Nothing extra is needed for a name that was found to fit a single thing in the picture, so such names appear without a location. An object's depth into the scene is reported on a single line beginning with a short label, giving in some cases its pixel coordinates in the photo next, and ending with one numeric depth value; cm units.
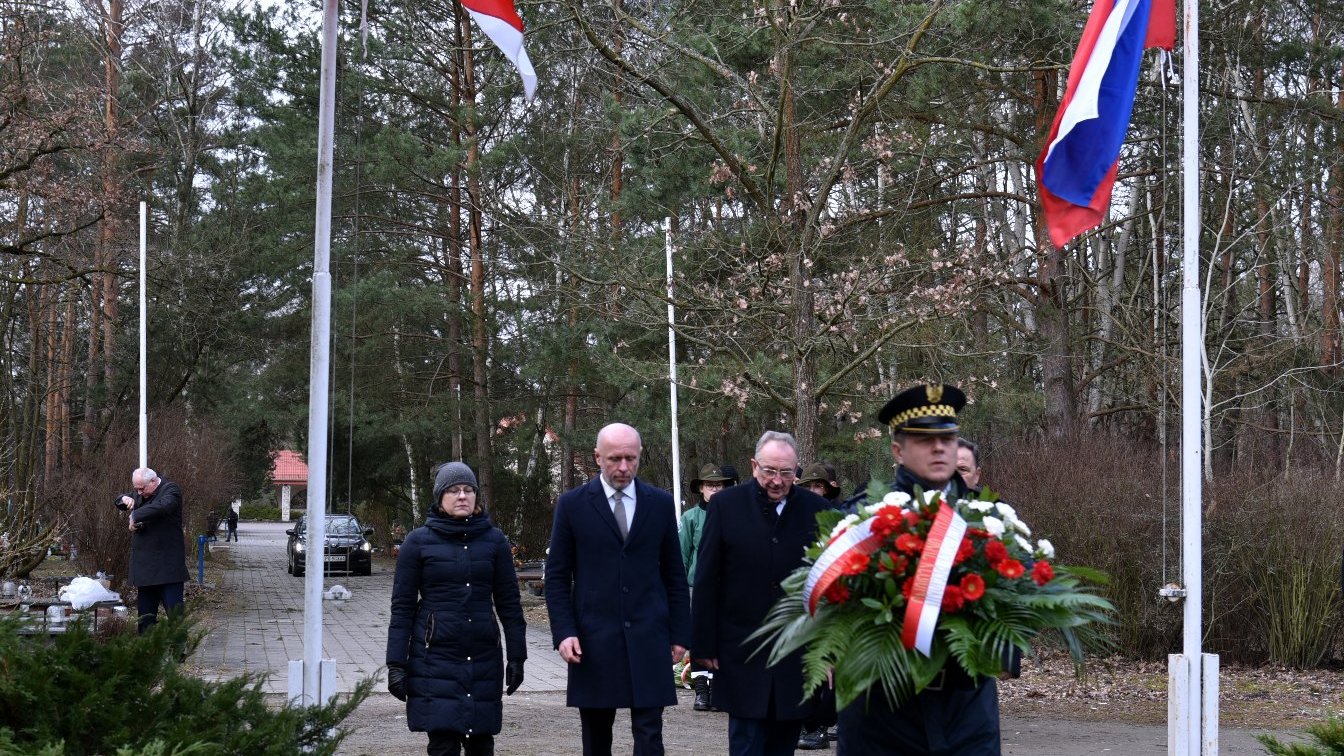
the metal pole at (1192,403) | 874
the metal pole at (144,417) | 2167
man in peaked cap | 491
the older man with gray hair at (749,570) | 701
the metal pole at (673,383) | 1788
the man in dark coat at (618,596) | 725
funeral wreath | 461
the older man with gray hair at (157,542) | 1398
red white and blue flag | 886
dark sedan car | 3694
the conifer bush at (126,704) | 489
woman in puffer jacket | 739
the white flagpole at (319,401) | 721
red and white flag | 728
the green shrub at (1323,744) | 565
